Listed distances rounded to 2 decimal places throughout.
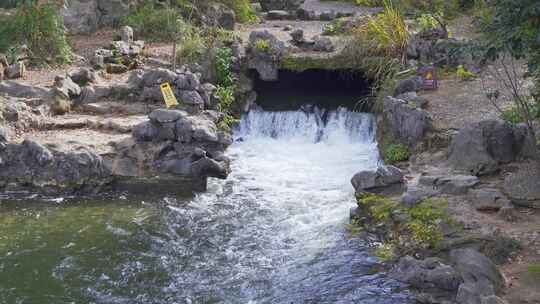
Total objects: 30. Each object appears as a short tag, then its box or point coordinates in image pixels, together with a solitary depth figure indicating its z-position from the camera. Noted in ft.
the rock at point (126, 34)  57.31
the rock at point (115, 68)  53.62
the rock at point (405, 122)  42.88
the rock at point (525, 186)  33.96
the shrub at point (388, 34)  52.44
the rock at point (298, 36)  58.27
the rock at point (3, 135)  42.68
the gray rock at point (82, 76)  50.52
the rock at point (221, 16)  62.75
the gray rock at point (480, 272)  27.89
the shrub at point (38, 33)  53.62
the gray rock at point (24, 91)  48.06
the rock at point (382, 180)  38.01
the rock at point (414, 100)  44.79
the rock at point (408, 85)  48.37
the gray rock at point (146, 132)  43.70
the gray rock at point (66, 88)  48.11
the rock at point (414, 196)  35.19
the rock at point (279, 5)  79.46
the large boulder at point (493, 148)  37.63
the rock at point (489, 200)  33.99
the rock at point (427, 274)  29.55
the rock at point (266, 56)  55.47
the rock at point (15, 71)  50.52
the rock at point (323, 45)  56.59
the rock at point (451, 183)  35.86
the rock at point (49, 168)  41.78
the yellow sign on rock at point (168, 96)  47.03
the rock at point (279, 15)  72.64
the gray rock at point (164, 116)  43.73
